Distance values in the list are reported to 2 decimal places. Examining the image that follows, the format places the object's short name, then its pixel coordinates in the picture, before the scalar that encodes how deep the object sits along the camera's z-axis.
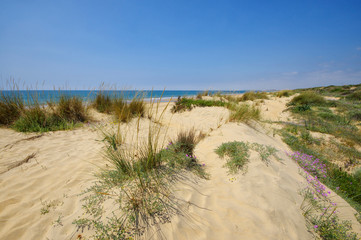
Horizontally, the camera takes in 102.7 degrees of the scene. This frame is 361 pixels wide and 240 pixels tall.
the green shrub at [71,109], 5.07
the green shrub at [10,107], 4.54
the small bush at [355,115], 7.10
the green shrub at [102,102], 6.83
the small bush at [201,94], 11.73
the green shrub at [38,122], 4.20
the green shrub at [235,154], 2.54
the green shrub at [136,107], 6.04
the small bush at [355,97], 12.76
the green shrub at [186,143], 2.80
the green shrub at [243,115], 5.41
